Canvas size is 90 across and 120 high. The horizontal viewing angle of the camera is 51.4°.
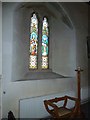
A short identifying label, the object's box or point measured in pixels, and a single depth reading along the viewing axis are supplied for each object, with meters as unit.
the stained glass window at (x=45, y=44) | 2.41
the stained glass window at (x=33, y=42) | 2.27
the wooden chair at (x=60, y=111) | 1.80
